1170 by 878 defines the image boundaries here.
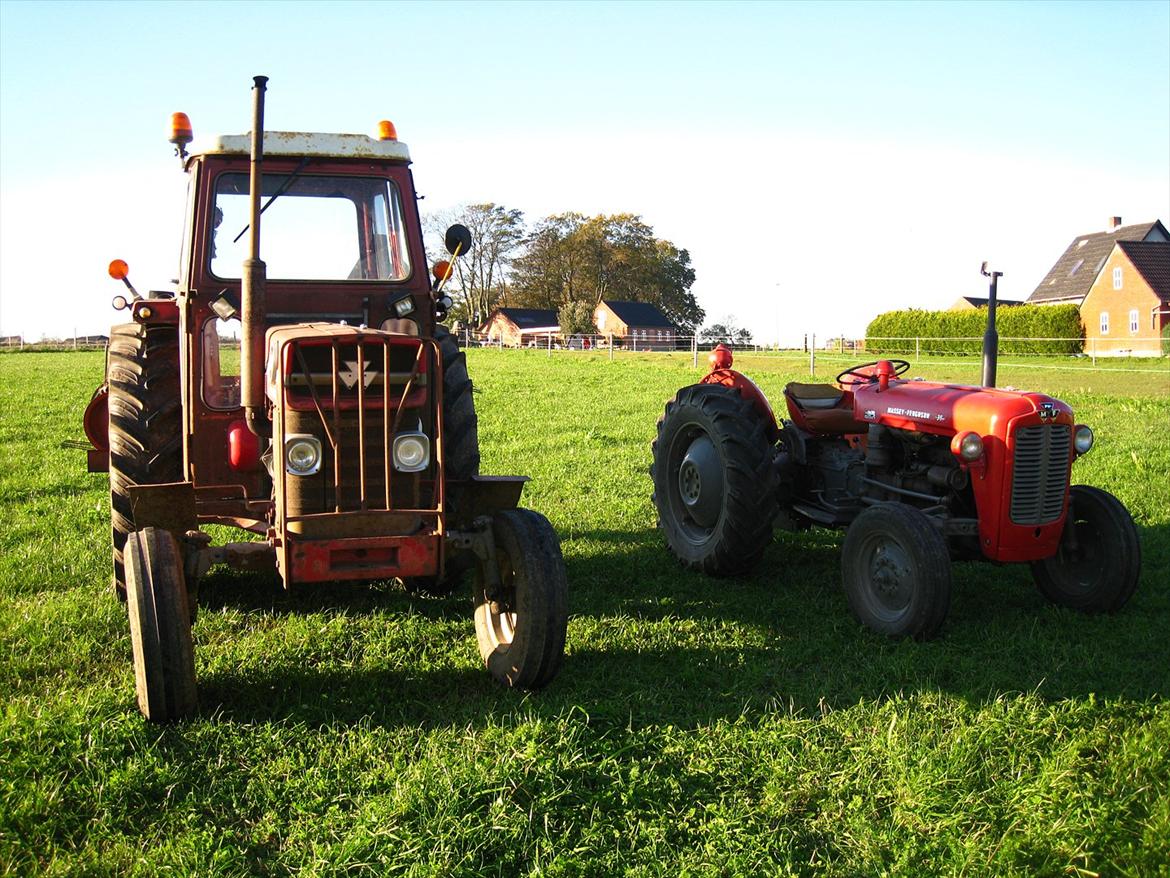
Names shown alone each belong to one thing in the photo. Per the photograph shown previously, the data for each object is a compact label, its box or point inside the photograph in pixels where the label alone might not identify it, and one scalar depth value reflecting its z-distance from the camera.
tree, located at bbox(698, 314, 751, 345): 49.89
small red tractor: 5.07
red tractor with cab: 3.95
